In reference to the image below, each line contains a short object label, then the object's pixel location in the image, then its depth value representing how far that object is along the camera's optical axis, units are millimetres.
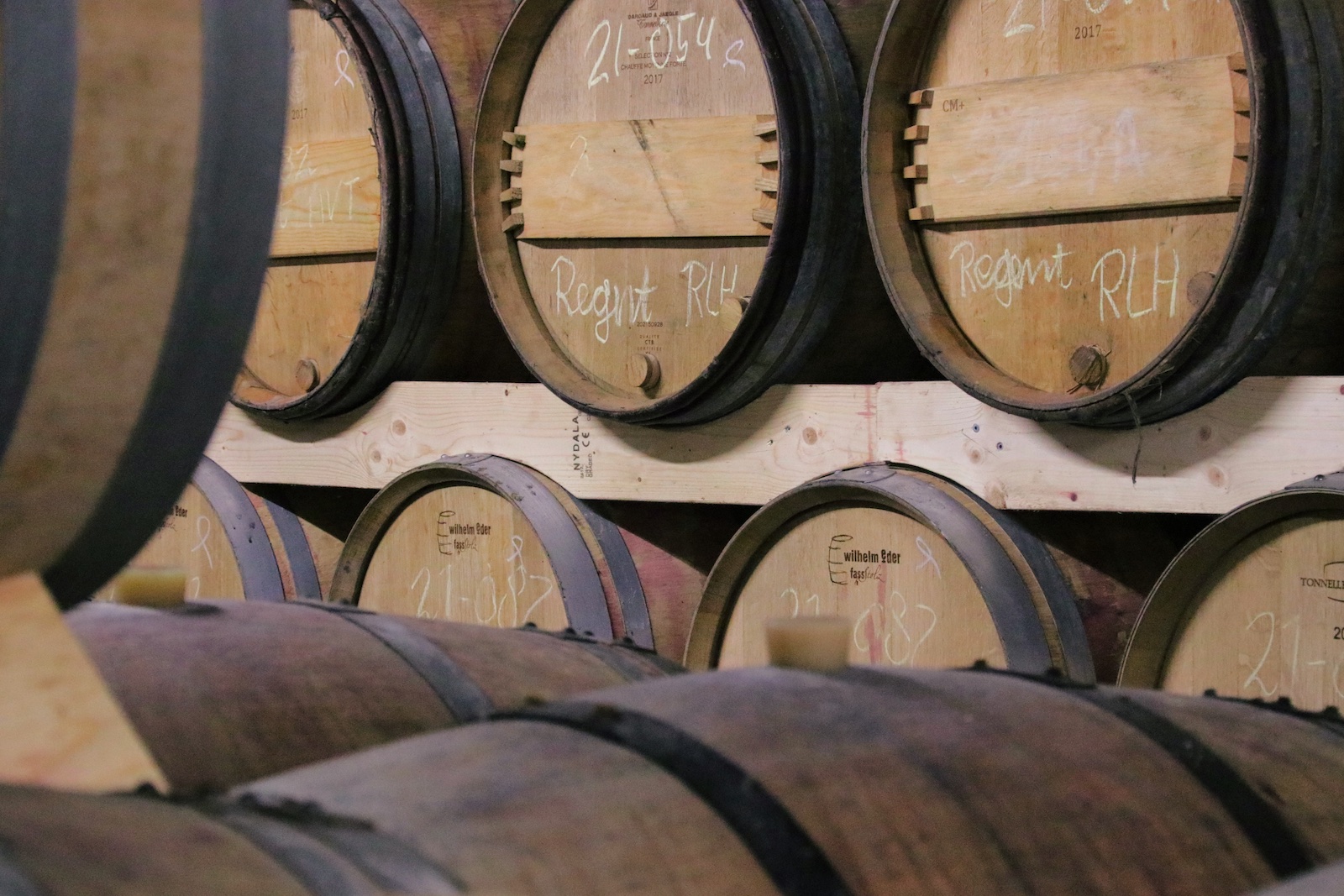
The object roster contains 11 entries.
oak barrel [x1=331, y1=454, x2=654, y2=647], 3439
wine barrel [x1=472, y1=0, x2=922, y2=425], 3057
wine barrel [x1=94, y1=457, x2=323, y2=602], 4164
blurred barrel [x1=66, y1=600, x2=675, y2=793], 1994
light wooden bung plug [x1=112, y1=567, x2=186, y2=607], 2346
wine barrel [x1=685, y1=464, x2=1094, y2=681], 2773
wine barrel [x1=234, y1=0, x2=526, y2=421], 3758
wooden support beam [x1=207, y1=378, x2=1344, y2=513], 2555
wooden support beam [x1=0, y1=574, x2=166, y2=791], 1141
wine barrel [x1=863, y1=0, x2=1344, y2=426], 2367
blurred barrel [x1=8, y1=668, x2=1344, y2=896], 1188
